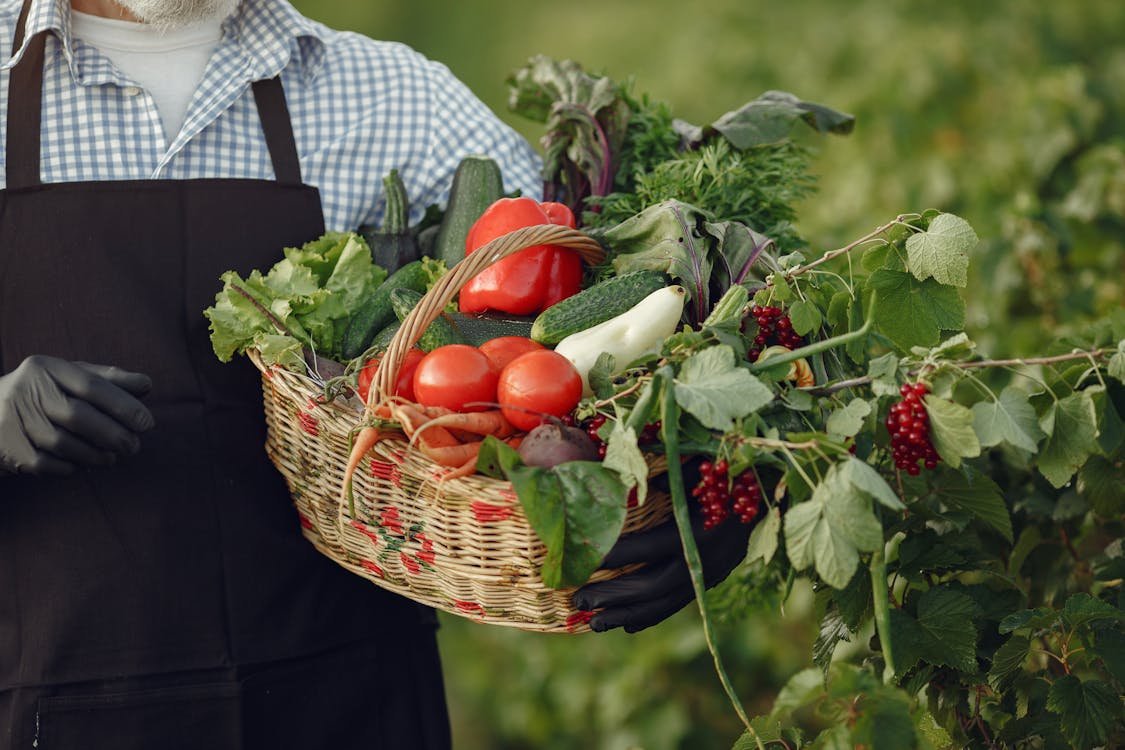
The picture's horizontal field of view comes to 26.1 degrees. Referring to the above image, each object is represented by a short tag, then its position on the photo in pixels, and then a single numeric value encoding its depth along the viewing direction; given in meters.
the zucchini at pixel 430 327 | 2.07
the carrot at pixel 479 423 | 1.91
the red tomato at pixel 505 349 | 2.01
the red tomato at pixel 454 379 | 1.95
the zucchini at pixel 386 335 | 2.11
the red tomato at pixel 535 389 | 1.93
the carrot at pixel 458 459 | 1.89
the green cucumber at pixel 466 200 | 2.25
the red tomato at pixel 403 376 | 2.00
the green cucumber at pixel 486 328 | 2.11
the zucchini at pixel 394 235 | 2.25
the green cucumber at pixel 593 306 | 2.04
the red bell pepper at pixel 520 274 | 2.12
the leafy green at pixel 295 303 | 2.09
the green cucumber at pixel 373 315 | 2.15
